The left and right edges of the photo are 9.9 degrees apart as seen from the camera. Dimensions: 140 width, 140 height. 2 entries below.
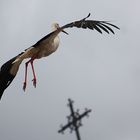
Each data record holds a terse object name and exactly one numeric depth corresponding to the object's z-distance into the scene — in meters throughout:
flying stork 15.86
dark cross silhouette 44.94
